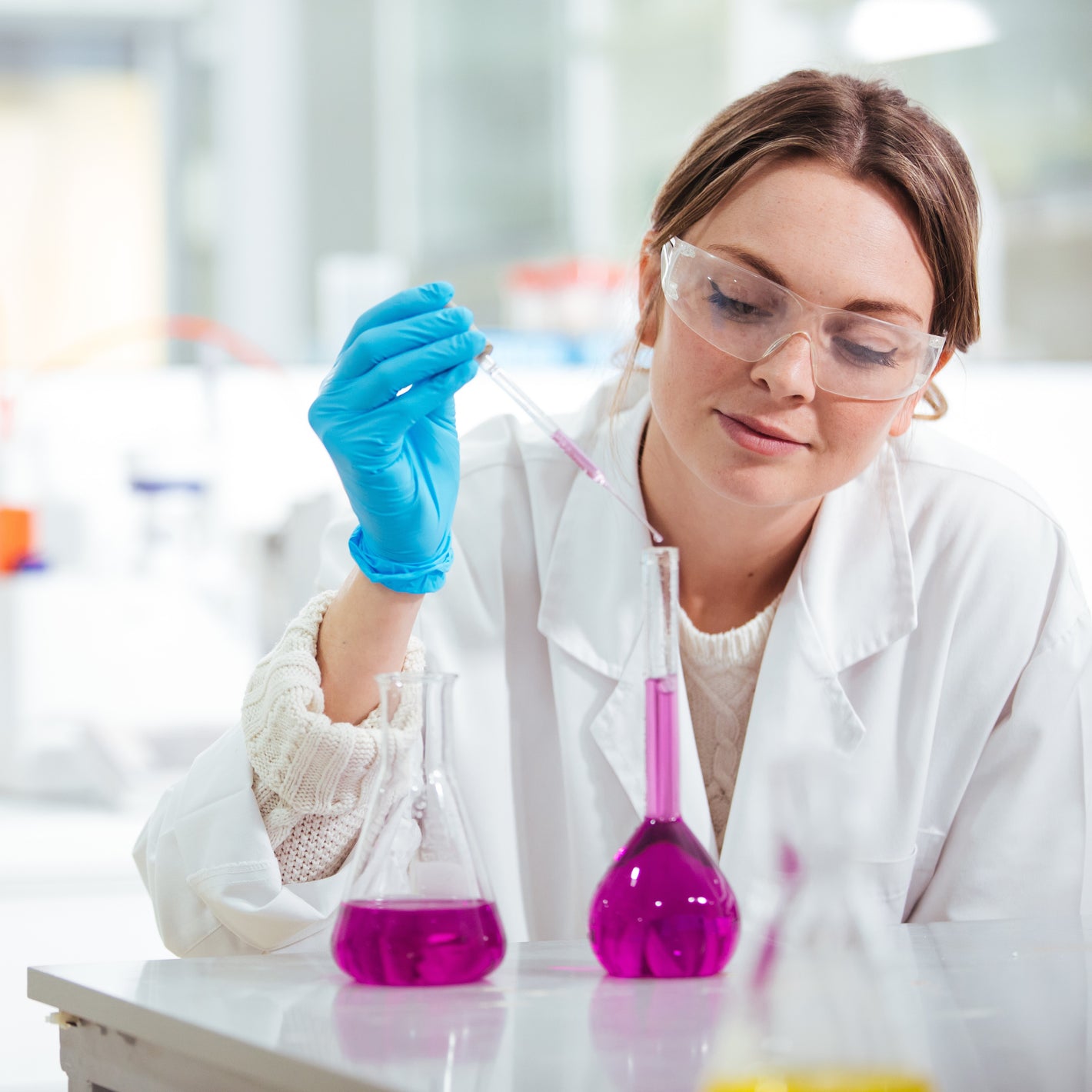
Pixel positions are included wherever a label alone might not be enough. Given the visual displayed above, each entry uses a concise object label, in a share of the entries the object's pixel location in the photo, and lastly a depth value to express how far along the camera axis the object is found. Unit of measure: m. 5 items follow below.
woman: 1.28
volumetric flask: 1.08
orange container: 2.03
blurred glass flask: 0.89
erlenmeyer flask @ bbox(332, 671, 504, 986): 1.07
